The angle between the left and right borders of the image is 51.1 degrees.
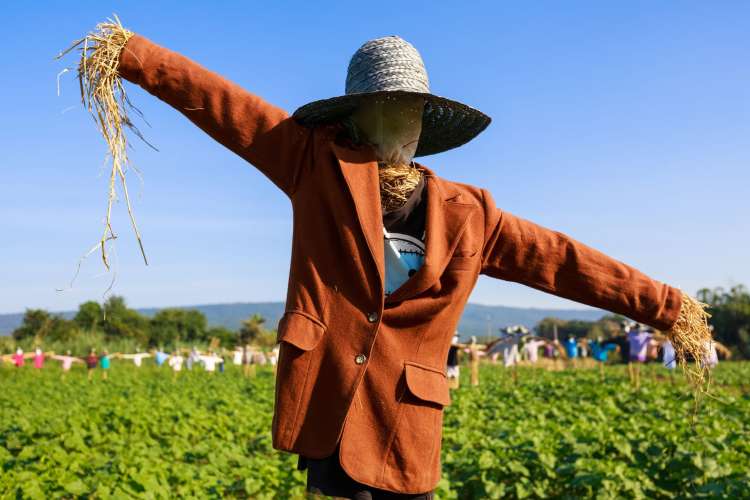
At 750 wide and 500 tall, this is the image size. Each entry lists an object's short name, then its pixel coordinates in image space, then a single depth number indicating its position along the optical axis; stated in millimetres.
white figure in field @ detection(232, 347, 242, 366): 21989
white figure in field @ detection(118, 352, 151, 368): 20784
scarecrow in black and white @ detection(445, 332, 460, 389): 14469
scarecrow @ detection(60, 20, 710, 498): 2006
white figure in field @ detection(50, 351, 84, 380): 19586
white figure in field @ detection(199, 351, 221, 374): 21197
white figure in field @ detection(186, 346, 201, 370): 21984
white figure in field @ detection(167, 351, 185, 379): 20938
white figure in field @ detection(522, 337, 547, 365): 19627
